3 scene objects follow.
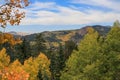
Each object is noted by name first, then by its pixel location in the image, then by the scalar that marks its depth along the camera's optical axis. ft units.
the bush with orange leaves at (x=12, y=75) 31.61
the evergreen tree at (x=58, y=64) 151.46
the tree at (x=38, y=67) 130.12
